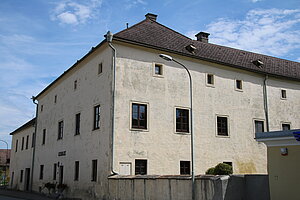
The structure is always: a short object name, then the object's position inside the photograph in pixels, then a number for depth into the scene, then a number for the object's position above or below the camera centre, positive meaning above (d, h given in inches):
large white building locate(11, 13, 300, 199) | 752.3 +151.8
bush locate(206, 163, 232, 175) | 754.8 +0.3
